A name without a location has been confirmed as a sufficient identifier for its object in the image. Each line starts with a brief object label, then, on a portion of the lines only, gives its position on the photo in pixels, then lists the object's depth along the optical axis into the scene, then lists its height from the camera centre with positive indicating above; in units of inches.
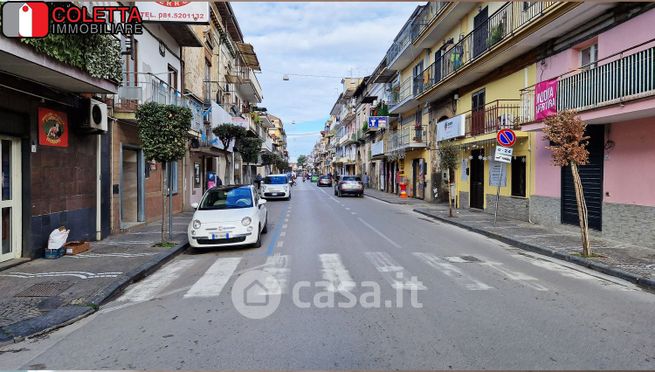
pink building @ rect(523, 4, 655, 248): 376.5 +57.3
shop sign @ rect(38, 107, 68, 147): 342.0 +41.8
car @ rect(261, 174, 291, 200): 1100.5 -25.7
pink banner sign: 488.7 +95.1
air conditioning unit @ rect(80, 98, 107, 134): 386.3 +56.0
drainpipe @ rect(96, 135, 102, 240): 425.4 -11.3
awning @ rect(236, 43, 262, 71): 1340.4 +414.9
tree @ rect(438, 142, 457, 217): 678.1 +36.0
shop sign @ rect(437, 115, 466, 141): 761.6 +96.1
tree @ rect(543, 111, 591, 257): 346.1 +26.2
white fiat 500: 380.8 -40.0
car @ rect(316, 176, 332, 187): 2155.5 -14.4
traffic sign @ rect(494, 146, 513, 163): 530.8 +30.6
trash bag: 336.5 -48.5
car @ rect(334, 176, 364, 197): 1240.9 -22.8
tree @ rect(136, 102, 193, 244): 395.9 +44.5
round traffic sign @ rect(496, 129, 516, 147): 529.3 +50.4
